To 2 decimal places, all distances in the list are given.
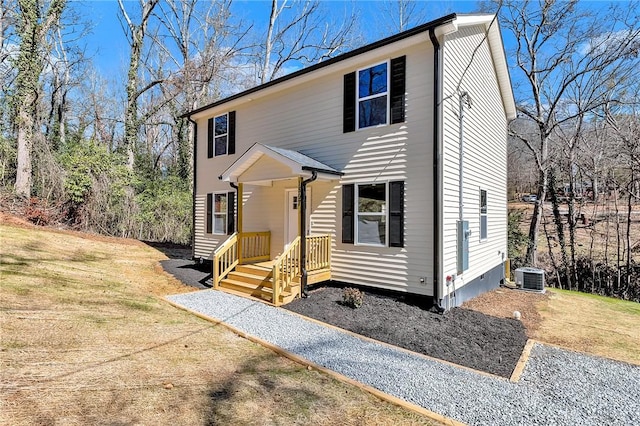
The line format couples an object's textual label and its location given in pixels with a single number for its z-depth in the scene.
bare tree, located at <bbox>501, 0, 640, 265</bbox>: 13.05
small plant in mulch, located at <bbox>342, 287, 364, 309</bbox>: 6.75
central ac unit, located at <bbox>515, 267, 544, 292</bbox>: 10.24
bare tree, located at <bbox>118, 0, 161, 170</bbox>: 18.10
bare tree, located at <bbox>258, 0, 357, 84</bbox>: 21.05
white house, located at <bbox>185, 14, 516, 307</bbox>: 6.74
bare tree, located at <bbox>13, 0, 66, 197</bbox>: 13.60
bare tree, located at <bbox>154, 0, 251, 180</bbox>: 20.23
